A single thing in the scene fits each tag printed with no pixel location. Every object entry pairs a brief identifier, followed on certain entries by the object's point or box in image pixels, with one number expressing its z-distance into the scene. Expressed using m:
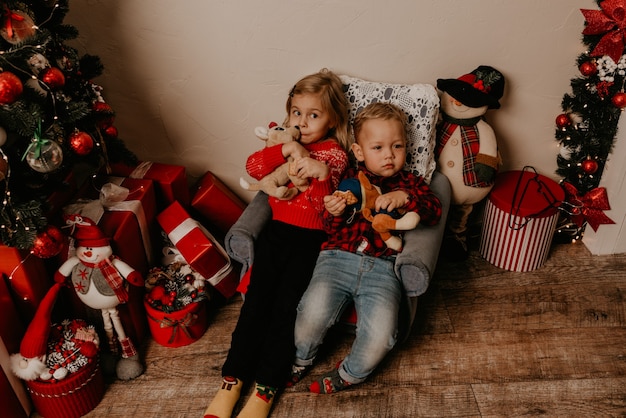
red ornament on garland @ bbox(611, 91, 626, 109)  2.18
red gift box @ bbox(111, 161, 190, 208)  2.26
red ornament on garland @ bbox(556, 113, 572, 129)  2.37
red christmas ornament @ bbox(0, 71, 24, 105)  1.48
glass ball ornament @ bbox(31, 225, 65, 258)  1.72
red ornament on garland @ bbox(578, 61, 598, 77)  2.20
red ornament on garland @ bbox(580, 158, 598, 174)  2.35
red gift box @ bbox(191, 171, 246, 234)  2.35
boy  1.89
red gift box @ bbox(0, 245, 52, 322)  1.77
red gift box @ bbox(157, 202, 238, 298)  2.11
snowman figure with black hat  2.18
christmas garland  2.13
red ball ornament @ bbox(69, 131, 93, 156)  1.72
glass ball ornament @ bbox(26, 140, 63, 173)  1.61
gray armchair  1.92
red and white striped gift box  2.33
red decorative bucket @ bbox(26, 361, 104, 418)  1.82
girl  1.93
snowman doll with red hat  1.87
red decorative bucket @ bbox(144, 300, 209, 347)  2.08
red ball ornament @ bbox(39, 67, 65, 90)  1.63
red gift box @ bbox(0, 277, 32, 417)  1.79
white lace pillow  2.15
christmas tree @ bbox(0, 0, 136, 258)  1.58
